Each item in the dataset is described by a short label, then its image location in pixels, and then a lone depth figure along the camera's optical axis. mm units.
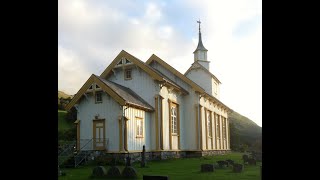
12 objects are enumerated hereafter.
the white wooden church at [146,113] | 14484
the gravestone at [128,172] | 9102
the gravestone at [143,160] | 12823
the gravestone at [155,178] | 5466
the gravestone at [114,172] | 9321
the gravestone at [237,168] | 10961
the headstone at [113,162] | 12757
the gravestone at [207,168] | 10641
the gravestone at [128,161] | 12117
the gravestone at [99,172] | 9391
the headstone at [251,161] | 13508
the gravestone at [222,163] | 12380
